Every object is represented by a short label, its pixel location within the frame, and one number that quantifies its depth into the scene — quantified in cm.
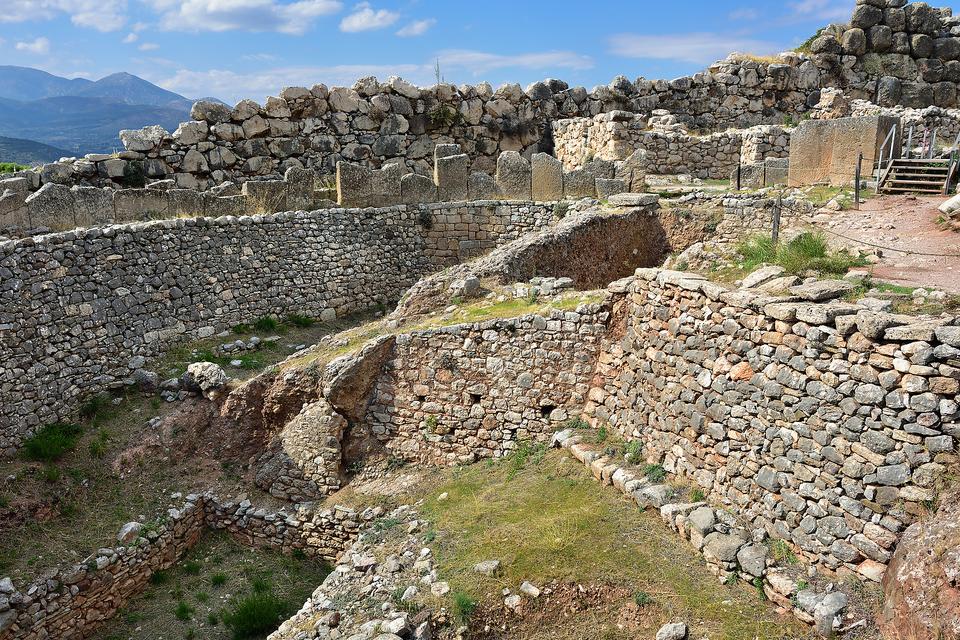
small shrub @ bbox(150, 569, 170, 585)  977
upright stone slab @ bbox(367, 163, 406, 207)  1608
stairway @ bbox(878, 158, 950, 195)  1252
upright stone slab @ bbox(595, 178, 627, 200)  1580
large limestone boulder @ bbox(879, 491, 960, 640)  508
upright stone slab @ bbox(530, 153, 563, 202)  1617
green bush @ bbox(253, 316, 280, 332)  1380
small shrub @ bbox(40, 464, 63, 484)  998
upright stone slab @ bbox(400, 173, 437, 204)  1630
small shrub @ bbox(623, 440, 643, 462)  841
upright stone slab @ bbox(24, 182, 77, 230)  1210
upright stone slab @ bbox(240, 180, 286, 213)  1466
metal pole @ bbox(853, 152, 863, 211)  1195
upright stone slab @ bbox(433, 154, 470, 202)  1645
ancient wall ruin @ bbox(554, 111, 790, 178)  1935
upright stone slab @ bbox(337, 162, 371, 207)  1580
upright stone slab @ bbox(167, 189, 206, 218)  1369
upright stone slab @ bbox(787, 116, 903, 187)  1388
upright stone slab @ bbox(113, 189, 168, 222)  1310
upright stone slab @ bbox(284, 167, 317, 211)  1512
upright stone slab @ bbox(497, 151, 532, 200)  1630
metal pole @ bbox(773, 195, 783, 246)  1009
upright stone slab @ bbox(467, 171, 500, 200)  1648
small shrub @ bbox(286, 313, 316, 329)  1420
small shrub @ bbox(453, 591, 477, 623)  679
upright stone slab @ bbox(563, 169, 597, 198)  1616
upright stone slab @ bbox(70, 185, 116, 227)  1252
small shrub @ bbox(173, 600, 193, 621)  910
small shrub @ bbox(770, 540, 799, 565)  643
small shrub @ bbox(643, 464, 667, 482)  798
